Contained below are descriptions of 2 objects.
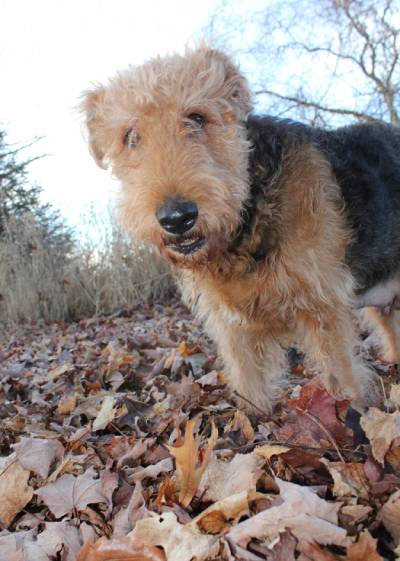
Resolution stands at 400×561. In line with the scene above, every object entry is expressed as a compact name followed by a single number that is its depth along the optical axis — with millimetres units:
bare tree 12080
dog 528
